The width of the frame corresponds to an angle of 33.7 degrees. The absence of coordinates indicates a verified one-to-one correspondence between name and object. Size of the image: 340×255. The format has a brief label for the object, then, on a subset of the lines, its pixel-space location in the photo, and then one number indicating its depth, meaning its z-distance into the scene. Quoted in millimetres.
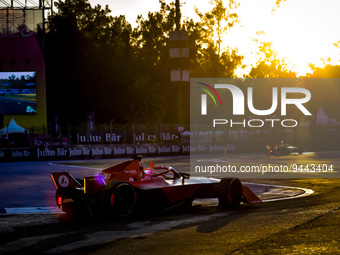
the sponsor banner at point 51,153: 36219
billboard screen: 46000
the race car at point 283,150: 40875
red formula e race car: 10195
